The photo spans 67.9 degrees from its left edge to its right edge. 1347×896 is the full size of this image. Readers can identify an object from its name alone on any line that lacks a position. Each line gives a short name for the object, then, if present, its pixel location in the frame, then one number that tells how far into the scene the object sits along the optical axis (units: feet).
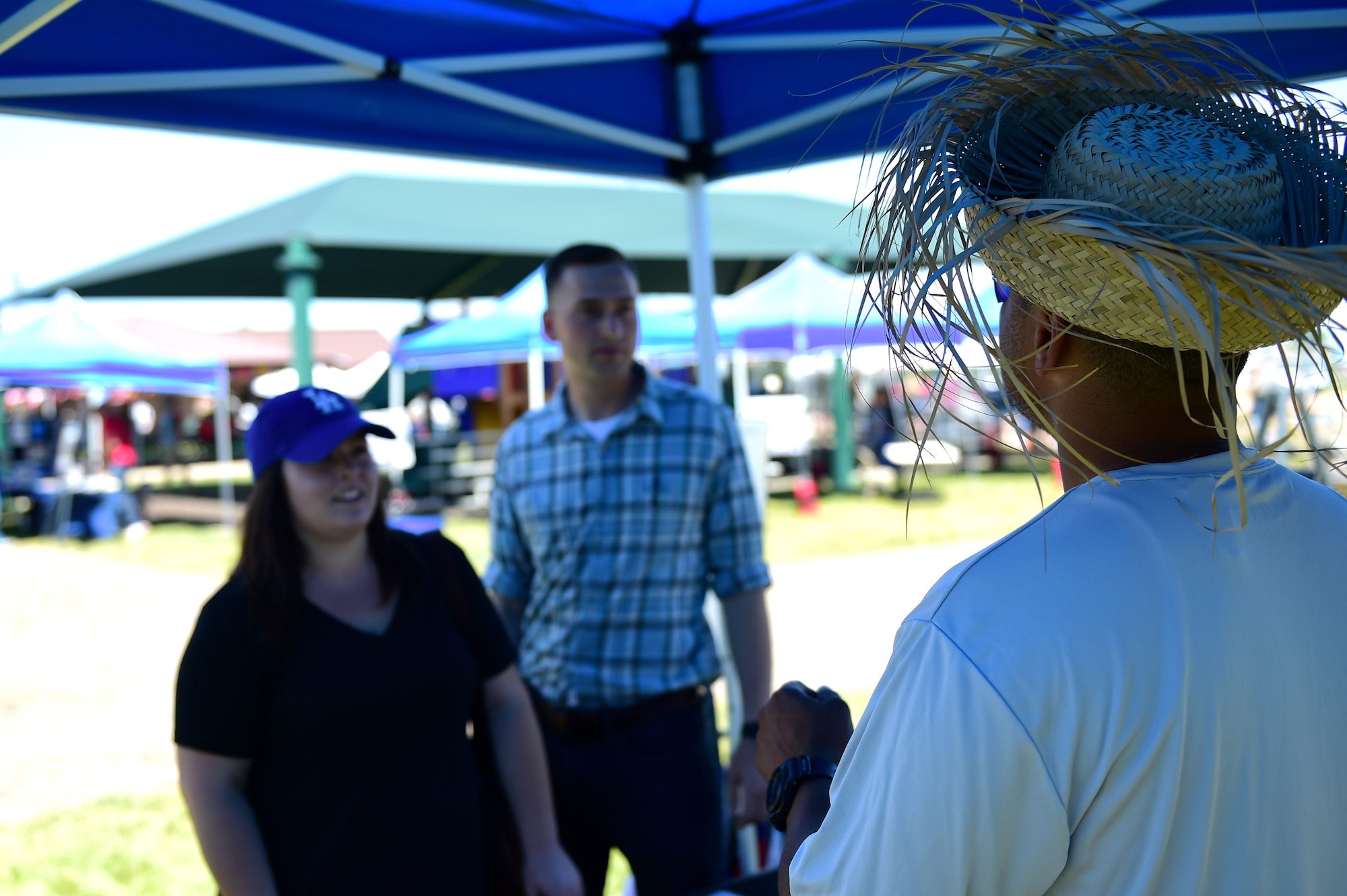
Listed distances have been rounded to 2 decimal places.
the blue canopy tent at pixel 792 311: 40.68
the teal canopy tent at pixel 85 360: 39.14
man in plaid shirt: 8.11
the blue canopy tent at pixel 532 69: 7.18
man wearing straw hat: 2.76
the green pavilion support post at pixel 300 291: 42.57
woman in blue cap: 5.96
